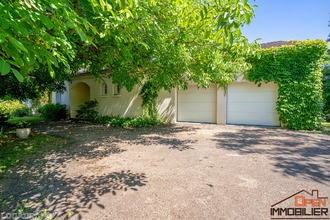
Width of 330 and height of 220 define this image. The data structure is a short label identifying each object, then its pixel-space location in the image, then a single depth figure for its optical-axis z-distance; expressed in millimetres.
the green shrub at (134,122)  9406
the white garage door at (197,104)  9609
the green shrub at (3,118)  8125
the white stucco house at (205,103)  8414
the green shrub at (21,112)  17434
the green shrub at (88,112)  11984
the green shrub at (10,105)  13641
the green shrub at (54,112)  13453
